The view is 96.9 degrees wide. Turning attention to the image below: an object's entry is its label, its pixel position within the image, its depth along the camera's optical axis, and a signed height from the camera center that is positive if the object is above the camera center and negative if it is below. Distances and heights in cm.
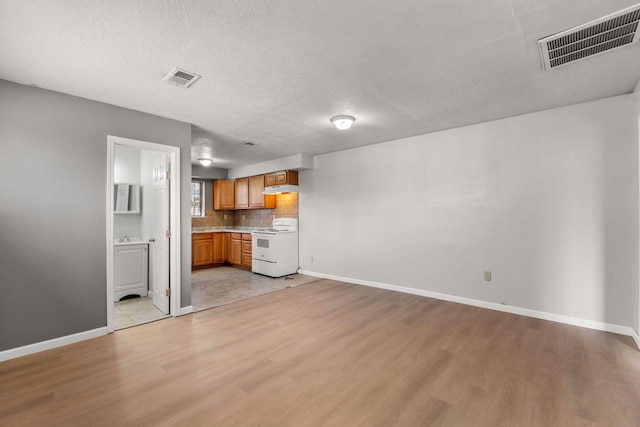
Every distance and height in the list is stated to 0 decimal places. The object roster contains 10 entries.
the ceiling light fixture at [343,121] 361 +122
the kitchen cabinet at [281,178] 608 +83
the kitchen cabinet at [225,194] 760 +59
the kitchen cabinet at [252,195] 680 +53
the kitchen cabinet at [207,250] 680 -83
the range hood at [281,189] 609 +59
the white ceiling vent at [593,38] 186 +128
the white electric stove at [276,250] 584 -73
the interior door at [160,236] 368 -27
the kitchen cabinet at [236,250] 690 -84
